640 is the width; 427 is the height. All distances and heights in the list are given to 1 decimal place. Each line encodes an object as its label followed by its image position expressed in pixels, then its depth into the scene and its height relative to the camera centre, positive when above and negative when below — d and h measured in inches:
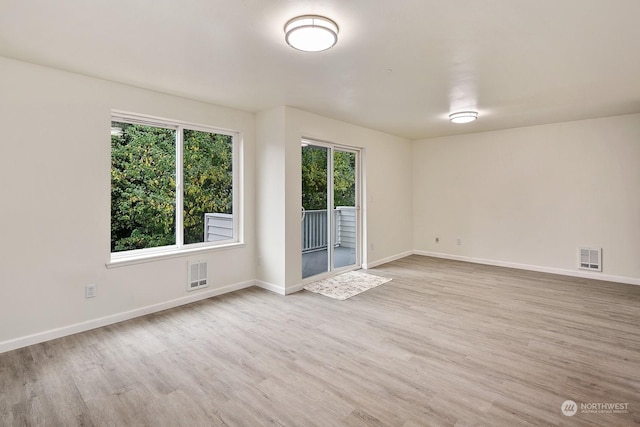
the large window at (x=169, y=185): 135.4 +12.9
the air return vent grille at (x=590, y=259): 190.9 -28.6
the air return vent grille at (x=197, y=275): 153.7 -30.3
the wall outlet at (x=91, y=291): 122.4 -29.5
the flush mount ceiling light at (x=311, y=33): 81.9 +46.9
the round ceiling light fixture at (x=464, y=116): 175.0 +52.6
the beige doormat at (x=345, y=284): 167.9 -40.9
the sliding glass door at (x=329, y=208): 188.2 +2.6
